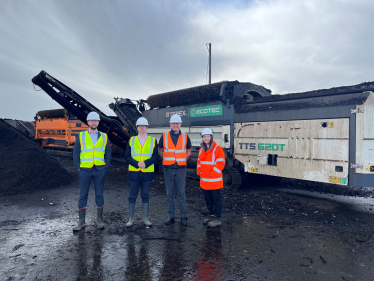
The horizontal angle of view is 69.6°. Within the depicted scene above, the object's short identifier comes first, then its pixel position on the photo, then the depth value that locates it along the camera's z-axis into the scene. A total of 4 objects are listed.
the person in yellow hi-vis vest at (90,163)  4.15
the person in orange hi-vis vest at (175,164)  4.43
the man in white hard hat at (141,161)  4.29
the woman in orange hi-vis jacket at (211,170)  4.35
